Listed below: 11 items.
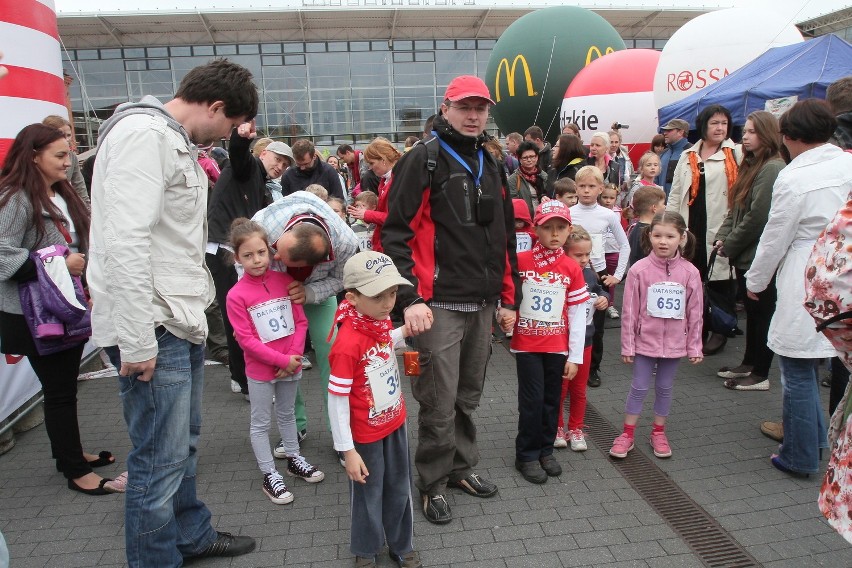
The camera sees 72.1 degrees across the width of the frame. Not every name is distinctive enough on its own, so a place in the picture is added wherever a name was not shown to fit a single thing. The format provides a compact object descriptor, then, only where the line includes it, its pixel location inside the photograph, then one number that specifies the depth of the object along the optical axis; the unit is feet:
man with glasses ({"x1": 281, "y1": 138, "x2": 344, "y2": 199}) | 18.45
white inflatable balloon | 28.50
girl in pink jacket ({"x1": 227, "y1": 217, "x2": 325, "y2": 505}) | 10.20
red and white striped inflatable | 15.49
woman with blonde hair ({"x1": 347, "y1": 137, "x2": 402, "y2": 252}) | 17.08
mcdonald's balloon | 41.98
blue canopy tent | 21.42
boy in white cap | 7.57
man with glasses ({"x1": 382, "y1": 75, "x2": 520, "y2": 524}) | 8.84
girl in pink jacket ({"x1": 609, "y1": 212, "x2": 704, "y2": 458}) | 11.45
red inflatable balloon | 34.06
